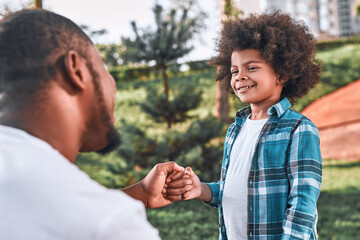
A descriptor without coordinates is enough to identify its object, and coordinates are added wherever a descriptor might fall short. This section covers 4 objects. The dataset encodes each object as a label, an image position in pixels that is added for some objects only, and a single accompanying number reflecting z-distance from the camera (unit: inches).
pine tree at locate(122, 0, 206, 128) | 337.7
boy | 69.9
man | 26.5
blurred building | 2263.8
